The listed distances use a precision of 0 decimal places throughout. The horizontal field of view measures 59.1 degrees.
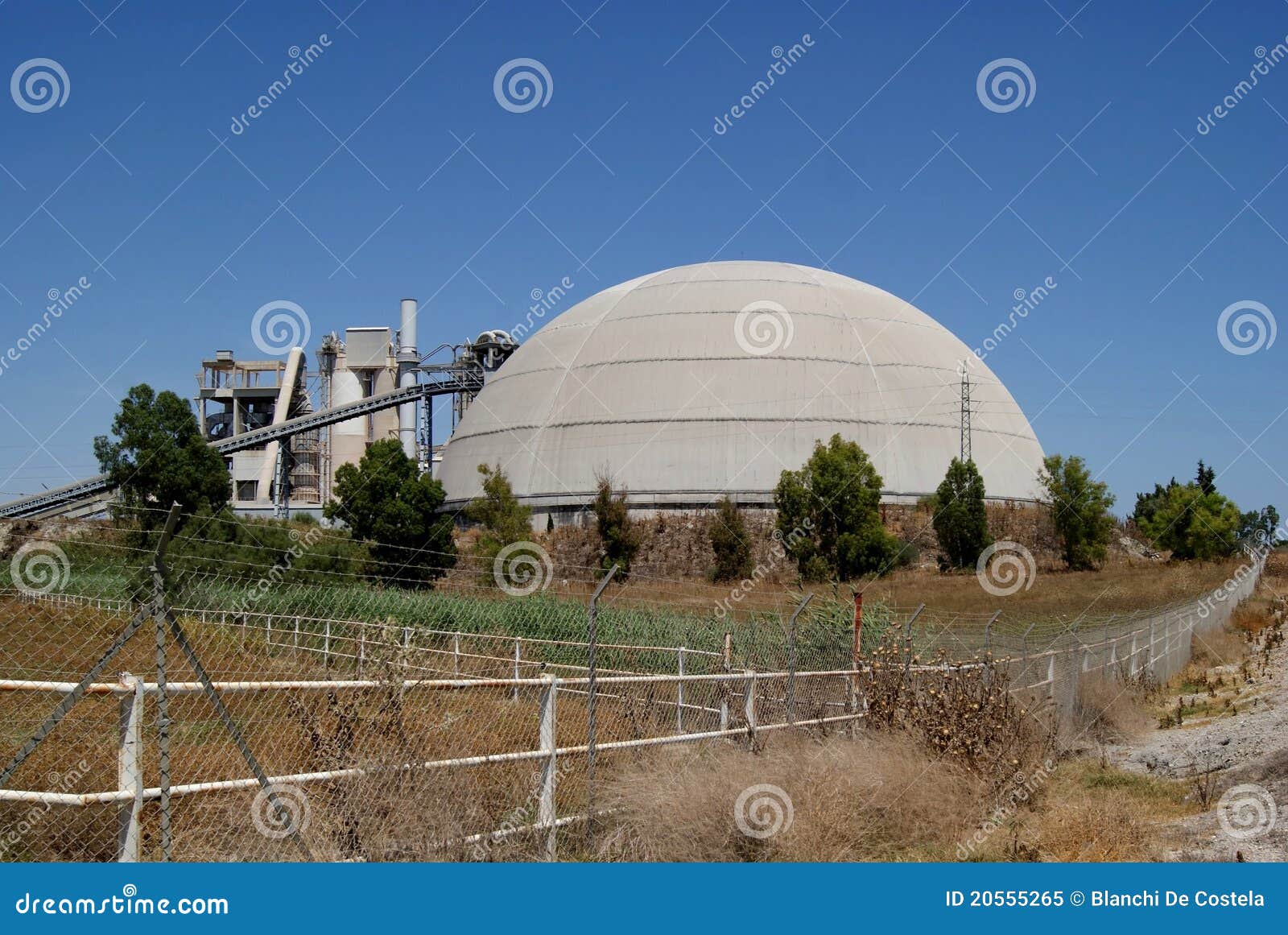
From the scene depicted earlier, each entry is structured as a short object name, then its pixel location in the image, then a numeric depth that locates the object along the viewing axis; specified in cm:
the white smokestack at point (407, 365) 7088
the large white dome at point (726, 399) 5484
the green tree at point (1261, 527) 6366
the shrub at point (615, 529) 4816
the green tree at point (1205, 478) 7912
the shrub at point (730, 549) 4659
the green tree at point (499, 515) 4469
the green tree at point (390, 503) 4334
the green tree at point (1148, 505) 6912
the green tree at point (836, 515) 4609
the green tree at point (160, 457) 4469
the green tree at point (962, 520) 4891
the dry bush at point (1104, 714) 1459
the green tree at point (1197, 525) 5572
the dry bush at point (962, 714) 1014
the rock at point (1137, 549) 5922
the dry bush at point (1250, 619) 2664
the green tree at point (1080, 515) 5075
